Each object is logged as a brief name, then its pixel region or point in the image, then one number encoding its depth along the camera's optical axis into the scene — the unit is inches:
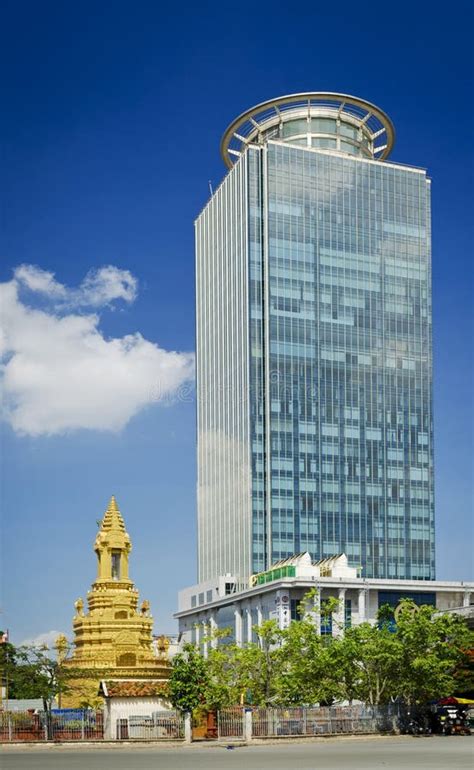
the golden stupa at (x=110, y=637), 3474.4
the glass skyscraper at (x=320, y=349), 5605.3
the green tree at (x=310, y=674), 2967.5
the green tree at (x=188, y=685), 2844.5
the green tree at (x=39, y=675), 3070.9
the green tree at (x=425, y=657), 2871.6
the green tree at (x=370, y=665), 2898.6
